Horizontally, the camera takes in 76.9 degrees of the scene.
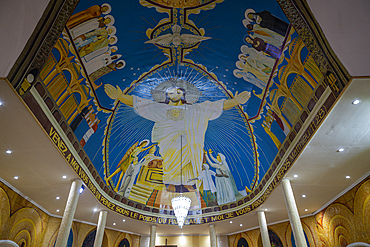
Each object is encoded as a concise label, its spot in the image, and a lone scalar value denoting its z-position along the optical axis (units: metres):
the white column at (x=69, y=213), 7.79
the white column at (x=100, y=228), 11.06
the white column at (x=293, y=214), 7.73
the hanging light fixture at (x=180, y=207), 10.30
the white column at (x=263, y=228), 10.98
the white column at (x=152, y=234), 13.57
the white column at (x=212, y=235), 13.71
